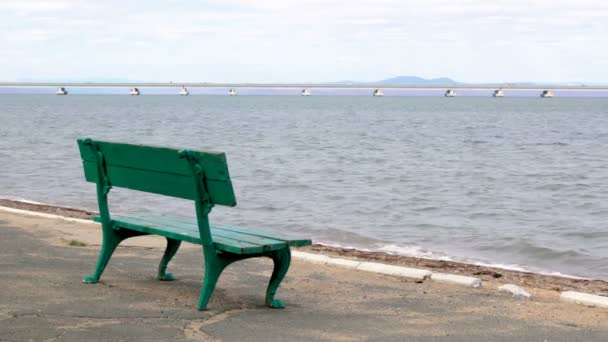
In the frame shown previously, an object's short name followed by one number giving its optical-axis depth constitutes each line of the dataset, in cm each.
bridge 19200
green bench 545
